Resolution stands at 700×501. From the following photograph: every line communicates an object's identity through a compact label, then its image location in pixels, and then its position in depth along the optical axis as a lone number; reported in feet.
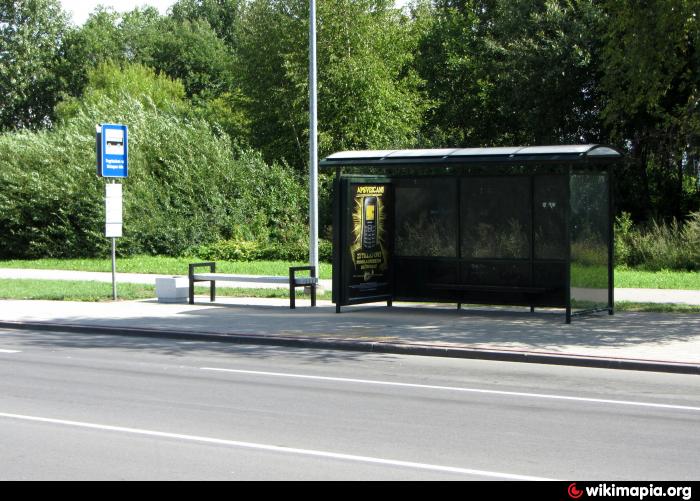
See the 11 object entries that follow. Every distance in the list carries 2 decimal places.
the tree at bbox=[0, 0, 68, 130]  229.04
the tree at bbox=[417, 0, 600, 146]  118.01
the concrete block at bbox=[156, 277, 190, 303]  66.18
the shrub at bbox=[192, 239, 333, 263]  104.01
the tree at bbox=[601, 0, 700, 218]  56.39
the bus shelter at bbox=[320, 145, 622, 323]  53.62
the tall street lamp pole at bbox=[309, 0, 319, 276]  69.00
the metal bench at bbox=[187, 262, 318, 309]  62.08
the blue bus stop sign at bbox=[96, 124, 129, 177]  67.97
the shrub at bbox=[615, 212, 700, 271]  89.30
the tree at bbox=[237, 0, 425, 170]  145.07
